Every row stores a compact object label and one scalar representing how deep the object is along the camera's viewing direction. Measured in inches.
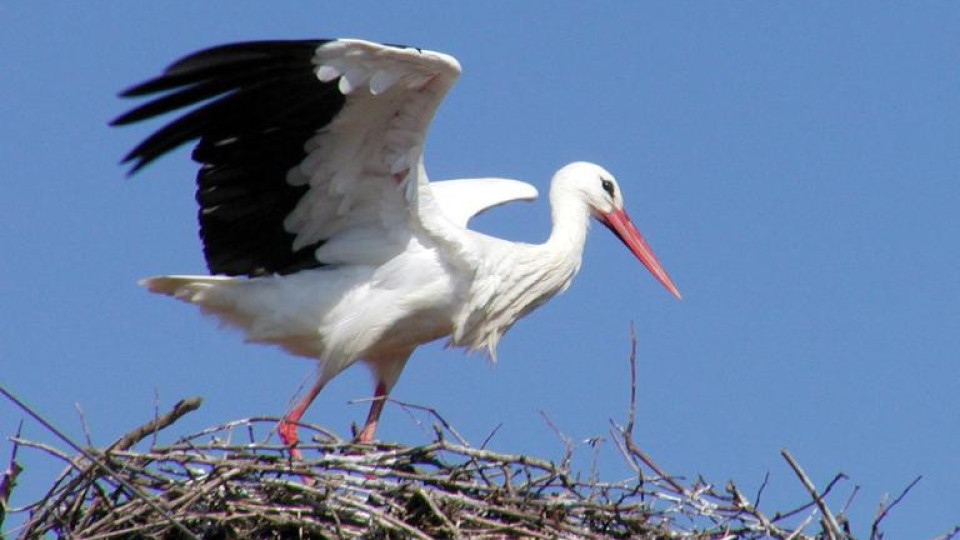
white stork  648.4
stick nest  567.5
